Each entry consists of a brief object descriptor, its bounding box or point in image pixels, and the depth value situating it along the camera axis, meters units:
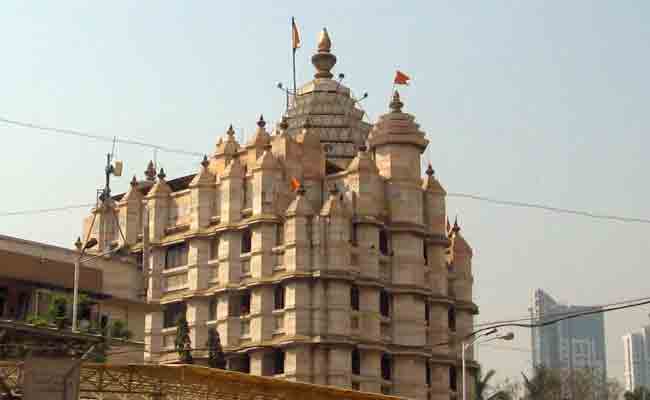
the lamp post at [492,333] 51.86
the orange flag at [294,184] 71.44
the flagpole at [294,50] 81.75
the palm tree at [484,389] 74.59
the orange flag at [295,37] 81.69
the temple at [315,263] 68.56
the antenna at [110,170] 72.69
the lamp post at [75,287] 44.85
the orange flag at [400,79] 75.38
